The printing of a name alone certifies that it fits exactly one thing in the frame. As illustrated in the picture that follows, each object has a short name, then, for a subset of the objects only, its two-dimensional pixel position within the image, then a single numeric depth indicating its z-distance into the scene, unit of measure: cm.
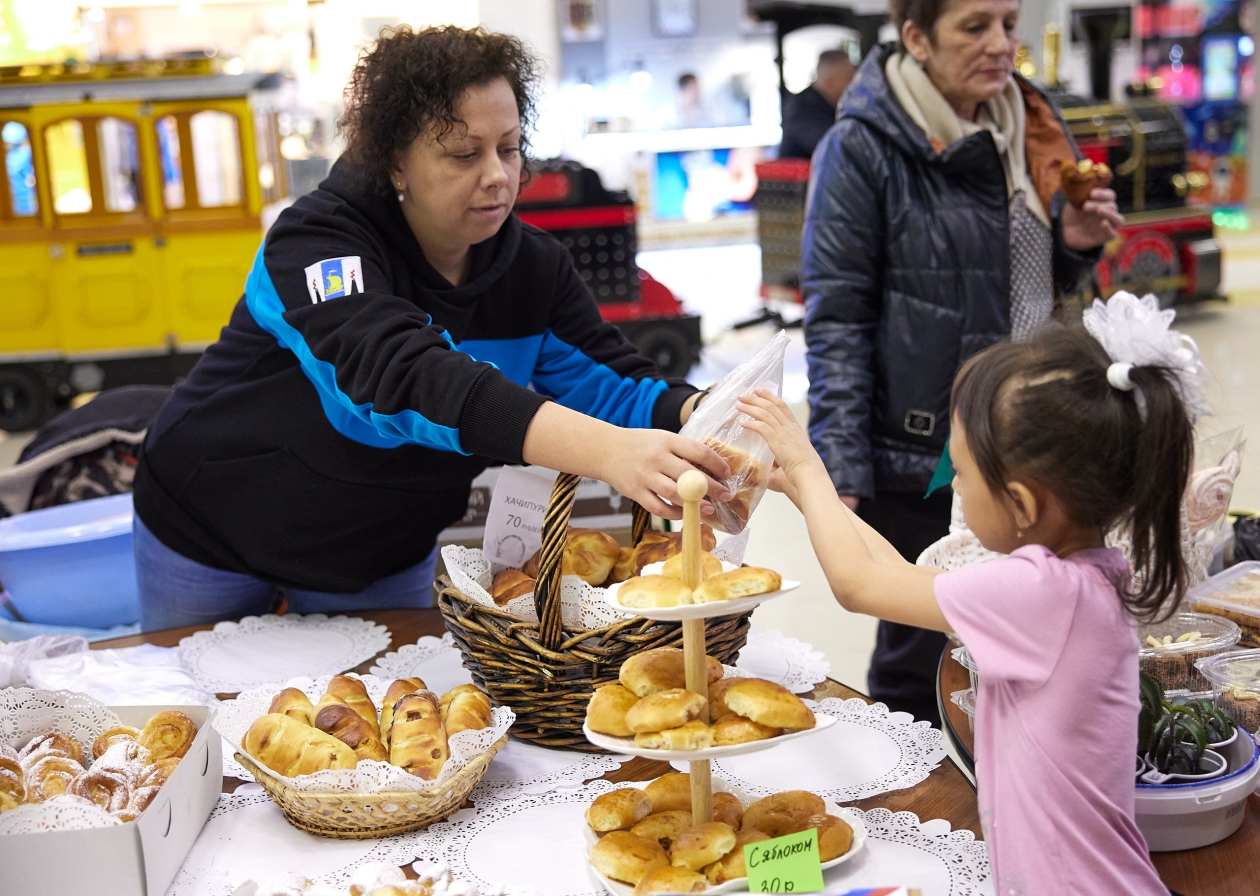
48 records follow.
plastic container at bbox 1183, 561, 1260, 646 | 164
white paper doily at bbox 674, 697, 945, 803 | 142
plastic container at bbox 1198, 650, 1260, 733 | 140
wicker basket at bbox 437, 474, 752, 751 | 141
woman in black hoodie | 150
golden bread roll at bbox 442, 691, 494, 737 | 139
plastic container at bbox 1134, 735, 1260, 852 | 120
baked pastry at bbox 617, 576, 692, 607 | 111
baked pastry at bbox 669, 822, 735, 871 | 113
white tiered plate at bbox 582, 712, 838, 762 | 109
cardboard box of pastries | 117
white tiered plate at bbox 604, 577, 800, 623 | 109
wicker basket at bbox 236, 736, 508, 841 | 129
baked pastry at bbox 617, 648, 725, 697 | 119
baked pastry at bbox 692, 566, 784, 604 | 111
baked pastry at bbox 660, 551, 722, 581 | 119
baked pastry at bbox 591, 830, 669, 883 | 115
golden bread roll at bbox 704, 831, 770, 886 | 112
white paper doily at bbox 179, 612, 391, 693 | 182
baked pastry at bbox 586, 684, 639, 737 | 116
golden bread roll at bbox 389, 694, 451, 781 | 133
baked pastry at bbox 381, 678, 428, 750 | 143
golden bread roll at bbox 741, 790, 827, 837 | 120
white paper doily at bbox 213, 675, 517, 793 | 129
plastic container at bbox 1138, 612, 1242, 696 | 144
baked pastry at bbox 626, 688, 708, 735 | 111
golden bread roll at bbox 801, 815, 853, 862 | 120
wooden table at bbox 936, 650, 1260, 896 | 117
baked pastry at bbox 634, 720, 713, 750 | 109
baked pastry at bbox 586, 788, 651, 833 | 122
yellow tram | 623
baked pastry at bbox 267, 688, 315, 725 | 143
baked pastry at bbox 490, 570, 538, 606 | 153
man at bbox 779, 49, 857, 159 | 705
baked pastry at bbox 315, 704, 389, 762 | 137
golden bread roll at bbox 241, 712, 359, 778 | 133
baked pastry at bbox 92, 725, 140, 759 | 141
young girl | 107
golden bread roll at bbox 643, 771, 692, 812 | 125
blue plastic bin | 251
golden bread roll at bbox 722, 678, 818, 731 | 112
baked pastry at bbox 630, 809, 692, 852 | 120
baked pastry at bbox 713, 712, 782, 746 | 111
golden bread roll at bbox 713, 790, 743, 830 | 123
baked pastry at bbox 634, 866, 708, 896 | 109
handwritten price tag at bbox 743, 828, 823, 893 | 107
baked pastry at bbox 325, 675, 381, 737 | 145
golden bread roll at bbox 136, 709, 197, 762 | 138
